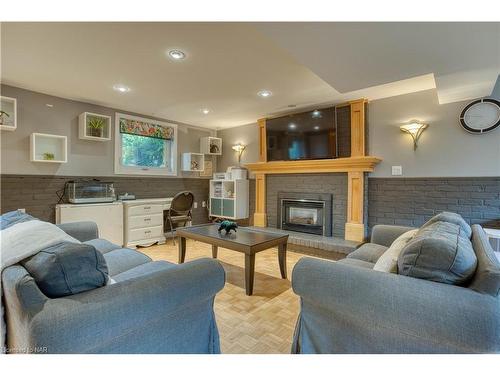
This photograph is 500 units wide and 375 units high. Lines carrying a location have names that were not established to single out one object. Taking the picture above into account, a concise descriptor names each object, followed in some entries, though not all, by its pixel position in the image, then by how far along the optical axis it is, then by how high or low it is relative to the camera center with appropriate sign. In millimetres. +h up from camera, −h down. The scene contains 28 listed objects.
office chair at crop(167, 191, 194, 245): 3965 -372
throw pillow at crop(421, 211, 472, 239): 1584 -227
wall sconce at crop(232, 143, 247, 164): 4916 +747
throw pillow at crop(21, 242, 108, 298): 883 -314
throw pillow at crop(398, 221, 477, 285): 1012 -310
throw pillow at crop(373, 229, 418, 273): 1245 -390
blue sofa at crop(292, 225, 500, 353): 886 -498
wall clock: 2631 +774
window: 4008 +684
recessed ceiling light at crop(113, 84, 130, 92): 2986 +1193
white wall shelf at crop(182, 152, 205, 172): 4762 +467
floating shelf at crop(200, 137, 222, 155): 5020 +823
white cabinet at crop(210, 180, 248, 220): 4609 -253
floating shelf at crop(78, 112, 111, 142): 3479 +830
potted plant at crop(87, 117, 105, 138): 3553 +853
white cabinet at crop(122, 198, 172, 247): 3709 -554
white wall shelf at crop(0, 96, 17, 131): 2870 +852
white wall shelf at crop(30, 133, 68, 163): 3113 +493
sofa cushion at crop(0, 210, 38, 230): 1725 -246
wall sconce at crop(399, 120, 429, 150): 3020 +714
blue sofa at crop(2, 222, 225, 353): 778 -472
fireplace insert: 3742 -432
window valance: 4050 +975
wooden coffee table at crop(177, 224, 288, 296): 2230 -540
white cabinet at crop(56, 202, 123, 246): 3184 -415
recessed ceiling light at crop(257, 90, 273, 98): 3139 +1199
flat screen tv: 3584 +775
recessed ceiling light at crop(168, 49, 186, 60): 2158 +1170
